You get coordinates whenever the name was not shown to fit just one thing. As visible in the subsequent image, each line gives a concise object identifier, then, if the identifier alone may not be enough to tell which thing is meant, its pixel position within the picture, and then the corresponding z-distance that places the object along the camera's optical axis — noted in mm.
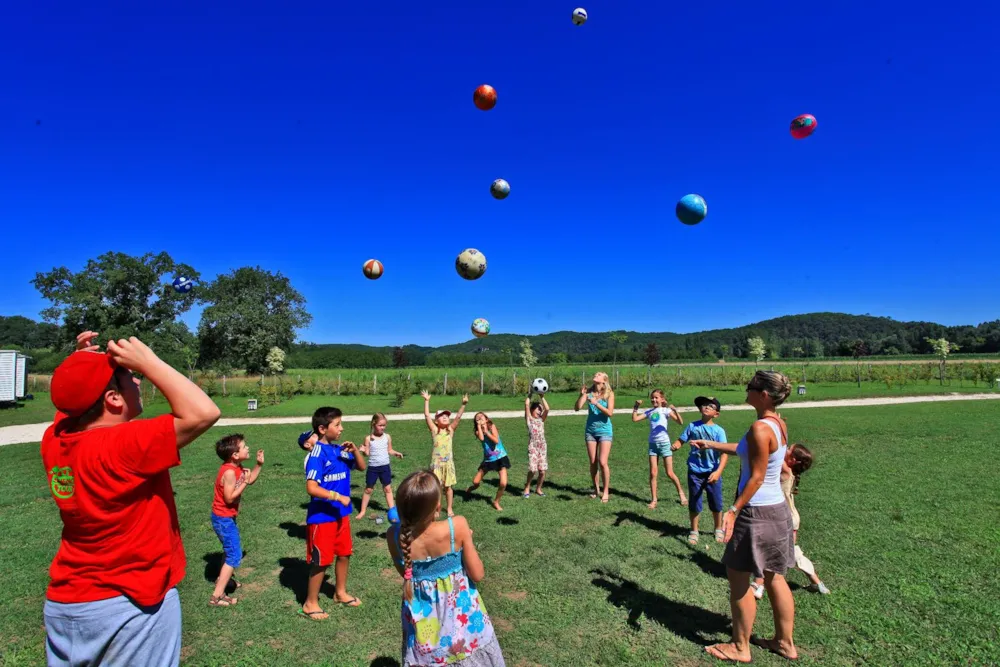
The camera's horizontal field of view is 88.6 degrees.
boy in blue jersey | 4664
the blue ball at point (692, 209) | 7859
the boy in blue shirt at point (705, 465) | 6480
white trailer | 24109
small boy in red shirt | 5105
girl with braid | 2791
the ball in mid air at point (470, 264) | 9672
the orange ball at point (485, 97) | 9930
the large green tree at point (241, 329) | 59500
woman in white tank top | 3814
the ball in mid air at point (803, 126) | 9422
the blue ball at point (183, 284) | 10476
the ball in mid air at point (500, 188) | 10359
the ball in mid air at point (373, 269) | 10563
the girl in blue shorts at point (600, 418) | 8258
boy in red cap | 2123
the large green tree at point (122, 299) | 48969
